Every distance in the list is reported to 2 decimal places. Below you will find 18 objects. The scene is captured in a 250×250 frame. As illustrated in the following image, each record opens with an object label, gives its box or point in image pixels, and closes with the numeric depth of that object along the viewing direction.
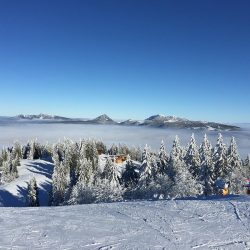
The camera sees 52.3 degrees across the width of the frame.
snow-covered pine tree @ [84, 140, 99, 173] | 74.16
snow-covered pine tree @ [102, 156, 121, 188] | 50.61
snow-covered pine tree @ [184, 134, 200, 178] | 54.14
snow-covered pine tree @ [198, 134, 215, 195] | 45.78
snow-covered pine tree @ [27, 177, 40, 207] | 50.18
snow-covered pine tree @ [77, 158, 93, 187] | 55.48
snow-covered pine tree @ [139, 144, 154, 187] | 49.46
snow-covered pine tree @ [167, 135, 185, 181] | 48.76
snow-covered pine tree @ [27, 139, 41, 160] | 94.42
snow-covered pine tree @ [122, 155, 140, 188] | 58.41
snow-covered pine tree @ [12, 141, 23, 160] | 84.64
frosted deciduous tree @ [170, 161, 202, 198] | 38.83
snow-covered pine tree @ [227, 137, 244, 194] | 43.66
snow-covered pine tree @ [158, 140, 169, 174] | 60.85
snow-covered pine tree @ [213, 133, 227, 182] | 51.57
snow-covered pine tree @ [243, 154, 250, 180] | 50.30
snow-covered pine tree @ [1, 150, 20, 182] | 68.03
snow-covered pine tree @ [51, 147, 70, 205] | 52.44
